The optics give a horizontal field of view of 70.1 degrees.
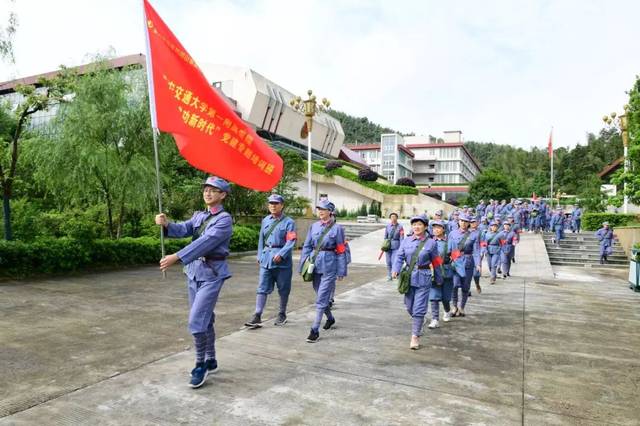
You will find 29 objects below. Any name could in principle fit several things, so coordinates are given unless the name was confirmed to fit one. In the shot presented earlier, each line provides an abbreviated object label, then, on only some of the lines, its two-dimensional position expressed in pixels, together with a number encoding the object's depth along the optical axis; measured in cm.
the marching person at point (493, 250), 1203
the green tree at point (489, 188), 4812
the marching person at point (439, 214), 1191
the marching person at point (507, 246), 1259
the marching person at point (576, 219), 2476
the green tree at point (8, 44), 1048
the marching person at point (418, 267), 557
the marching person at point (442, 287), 654
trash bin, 1108
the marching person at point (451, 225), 1201
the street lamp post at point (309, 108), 2308
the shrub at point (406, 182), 3925
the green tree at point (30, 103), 1087
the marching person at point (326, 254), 614
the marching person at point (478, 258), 783
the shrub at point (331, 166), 3750
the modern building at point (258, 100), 3934
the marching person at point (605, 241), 1745
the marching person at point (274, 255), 636
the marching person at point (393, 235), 1155
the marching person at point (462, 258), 741
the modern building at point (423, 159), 7362
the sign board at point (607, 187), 3432
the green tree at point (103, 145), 1196
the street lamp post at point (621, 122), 2254
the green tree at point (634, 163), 1270
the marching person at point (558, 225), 2042
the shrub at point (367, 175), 3712
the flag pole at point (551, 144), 3338
